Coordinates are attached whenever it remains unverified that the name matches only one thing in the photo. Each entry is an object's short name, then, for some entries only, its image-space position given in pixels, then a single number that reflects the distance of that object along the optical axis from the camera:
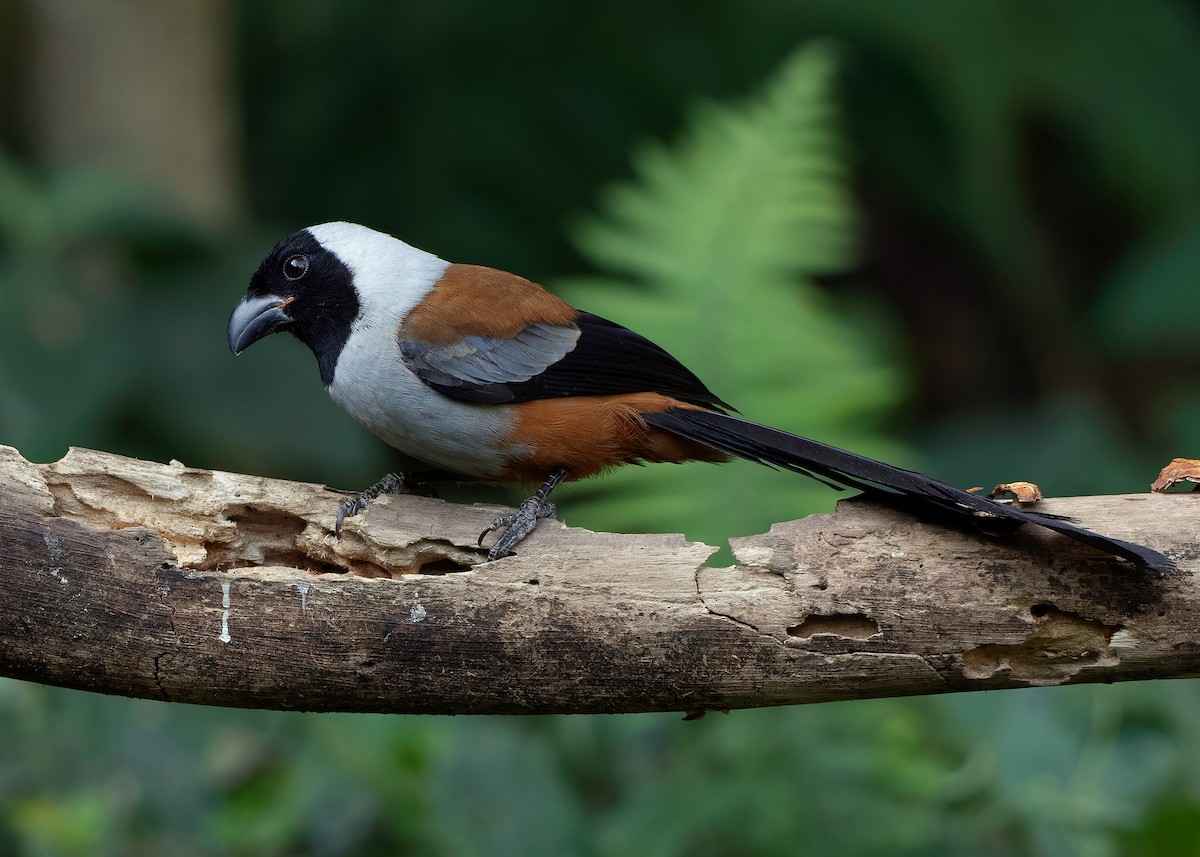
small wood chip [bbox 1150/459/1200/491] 5.70
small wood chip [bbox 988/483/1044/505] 5.63
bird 6.81
